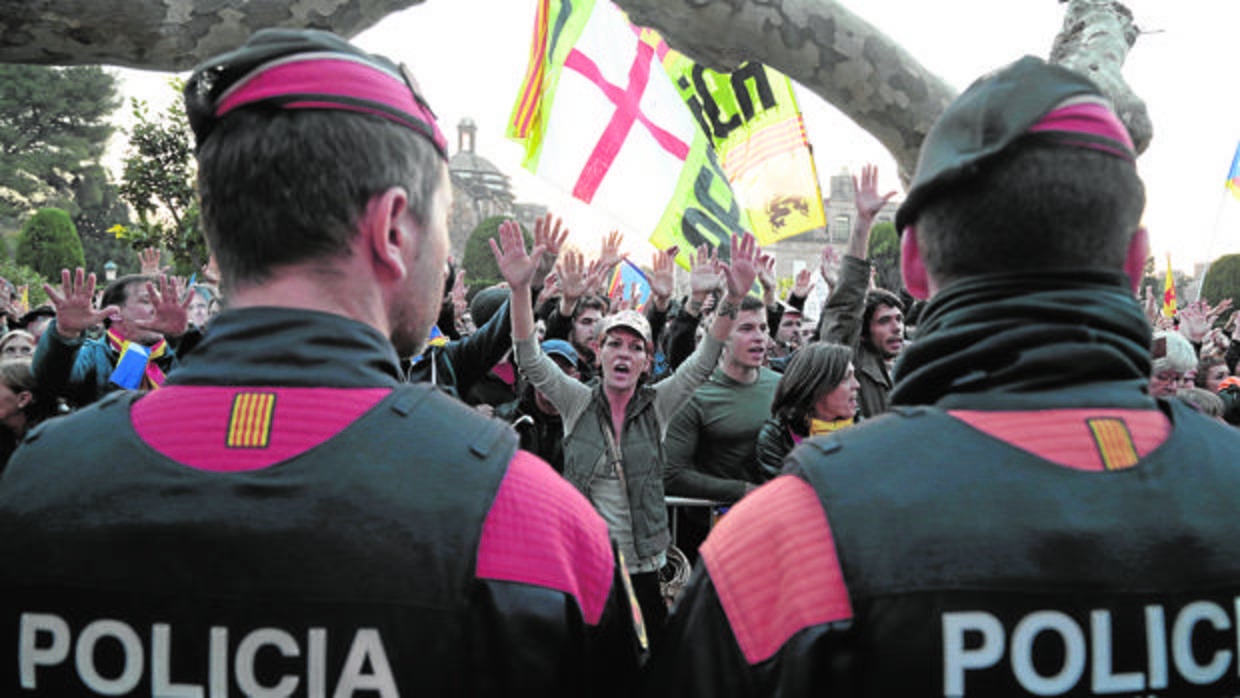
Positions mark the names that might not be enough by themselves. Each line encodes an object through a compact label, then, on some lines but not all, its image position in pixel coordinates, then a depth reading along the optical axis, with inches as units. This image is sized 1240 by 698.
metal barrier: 207.1
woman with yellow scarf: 180.1
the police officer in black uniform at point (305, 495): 47.9
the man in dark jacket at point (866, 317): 162.6
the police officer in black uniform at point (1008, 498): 49.4
